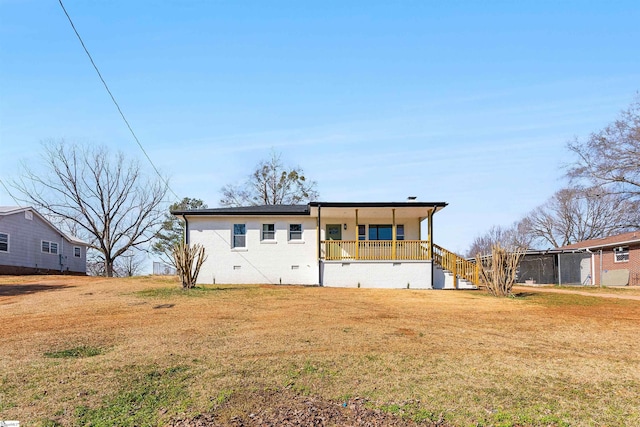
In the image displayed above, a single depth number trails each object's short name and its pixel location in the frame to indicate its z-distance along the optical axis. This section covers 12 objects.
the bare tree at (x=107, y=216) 39.38
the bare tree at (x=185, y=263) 16.67
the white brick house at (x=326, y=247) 21.92
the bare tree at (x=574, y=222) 48.34
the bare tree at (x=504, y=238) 57.84
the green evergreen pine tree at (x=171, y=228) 41.94
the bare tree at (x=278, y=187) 44.19
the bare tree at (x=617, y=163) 29.66
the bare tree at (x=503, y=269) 17.16
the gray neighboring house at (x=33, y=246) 29.34
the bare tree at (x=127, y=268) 50.97
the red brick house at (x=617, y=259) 28.33
